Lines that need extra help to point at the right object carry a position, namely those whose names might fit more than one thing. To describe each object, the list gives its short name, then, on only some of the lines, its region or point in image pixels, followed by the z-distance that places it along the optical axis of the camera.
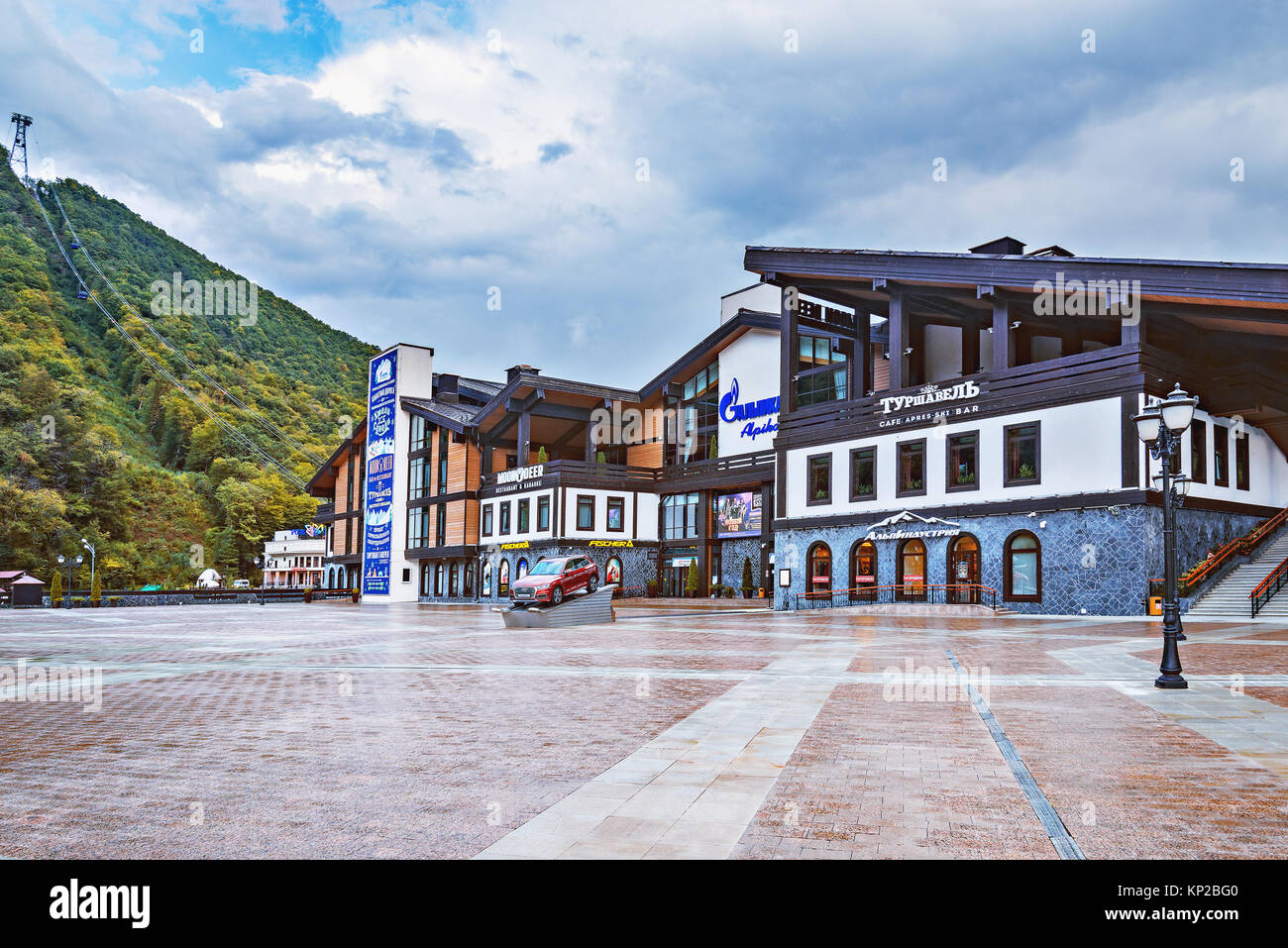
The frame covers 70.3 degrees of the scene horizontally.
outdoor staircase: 24.75
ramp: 24.70
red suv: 26.39
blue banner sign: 60.34
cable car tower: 112.94
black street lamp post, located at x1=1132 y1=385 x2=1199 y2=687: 10.95
